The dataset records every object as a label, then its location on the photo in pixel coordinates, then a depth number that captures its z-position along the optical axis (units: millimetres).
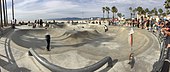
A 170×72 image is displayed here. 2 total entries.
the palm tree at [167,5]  29001
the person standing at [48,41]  7286
